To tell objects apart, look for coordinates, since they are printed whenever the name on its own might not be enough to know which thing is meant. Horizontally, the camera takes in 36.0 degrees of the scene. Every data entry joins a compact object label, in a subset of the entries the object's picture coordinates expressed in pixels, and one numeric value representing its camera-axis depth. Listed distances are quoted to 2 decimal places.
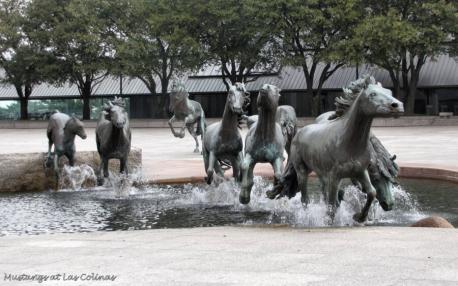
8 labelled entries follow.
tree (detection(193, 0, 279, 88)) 42.06
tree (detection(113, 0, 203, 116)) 43.69
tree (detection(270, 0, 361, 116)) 39.81
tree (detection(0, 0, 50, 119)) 49.03
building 46.41
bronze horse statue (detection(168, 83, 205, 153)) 20.84
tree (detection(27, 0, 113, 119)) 46.72
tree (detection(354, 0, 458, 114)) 37.44
